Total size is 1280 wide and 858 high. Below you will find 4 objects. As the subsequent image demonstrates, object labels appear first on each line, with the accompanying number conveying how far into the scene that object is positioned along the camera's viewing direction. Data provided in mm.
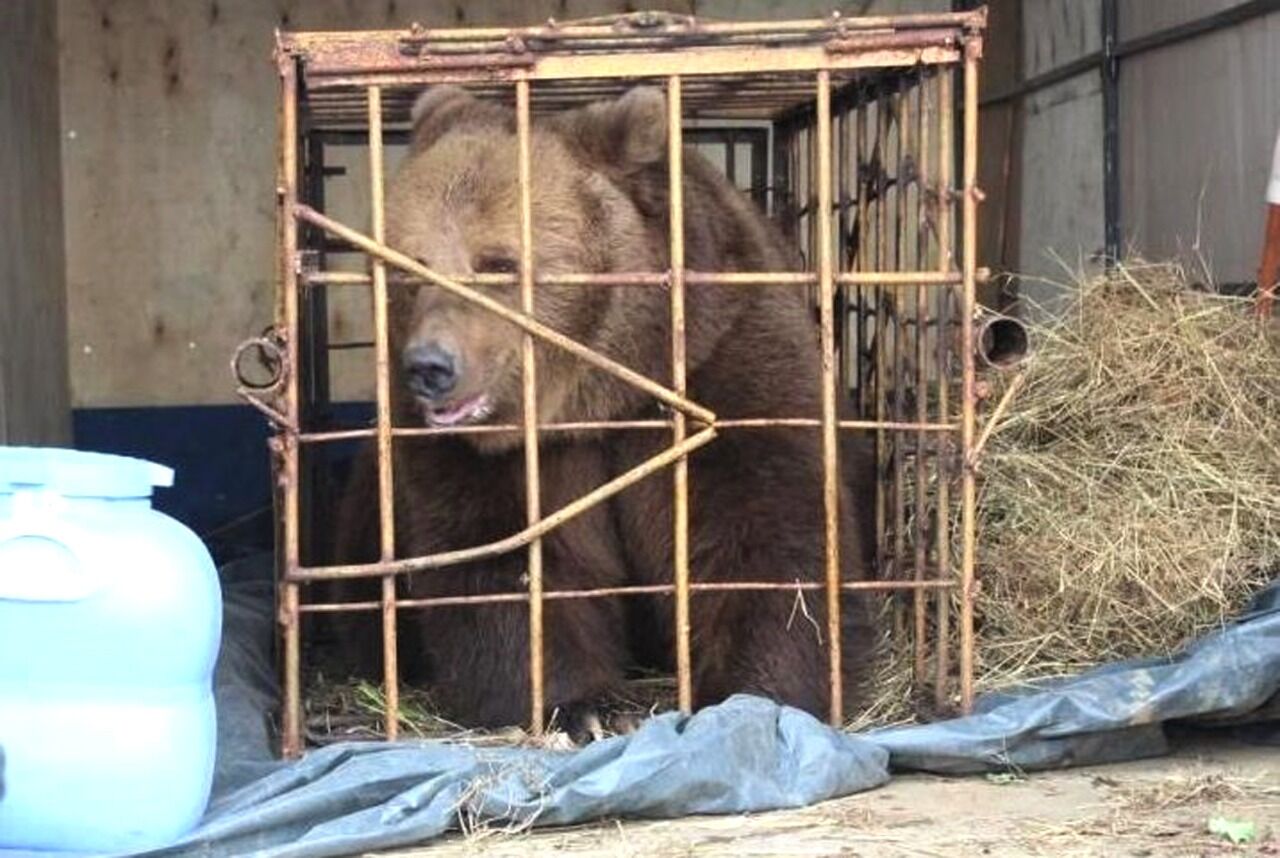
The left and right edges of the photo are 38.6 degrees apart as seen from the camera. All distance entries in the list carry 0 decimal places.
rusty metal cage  4430
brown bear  4777
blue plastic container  3707
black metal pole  8062
